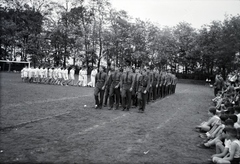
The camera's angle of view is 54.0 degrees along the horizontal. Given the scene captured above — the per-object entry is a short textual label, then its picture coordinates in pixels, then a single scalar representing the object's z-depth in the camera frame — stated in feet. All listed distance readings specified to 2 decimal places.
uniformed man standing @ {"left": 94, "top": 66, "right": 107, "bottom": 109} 38.01
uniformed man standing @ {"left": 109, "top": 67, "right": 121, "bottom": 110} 39.13
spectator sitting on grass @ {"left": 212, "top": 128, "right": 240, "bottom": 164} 16.55
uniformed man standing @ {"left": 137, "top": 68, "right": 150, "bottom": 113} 37.60
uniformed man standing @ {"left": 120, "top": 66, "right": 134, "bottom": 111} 38.47
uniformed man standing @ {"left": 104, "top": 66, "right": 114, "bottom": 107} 39.27
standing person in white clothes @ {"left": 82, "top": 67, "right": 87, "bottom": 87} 81.35
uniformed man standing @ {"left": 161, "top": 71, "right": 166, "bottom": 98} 60.30
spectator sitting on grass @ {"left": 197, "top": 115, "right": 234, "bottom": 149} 18.54
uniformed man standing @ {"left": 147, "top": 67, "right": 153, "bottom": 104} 49.93
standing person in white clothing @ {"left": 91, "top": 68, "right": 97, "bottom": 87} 79.66
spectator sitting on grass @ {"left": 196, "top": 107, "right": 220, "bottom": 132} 25.39
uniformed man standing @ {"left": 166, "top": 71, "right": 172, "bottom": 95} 65.67
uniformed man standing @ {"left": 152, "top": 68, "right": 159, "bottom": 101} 53.97
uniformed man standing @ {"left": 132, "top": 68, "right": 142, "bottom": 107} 39.29
